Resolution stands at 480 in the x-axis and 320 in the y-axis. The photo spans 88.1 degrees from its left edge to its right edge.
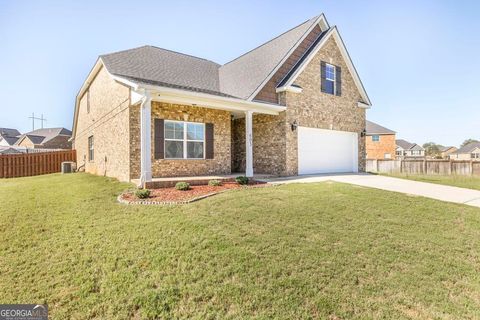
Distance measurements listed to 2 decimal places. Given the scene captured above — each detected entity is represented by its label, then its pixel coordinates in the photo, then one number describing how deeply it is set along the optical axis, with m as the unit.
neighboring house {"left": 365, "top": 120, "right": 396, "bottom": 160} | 35.50
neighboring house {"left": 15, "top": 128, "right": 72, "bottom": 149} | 37.06
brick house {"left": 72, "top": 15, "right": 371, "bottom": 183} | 9.91
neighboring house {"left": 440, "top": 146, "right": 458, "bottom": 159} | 73.73
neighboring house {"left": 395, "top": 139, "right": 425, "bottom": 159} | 58.36
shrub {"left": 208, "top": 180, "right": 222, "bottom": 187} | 8.88
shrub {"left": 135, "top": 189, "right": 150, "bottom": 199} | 7.07
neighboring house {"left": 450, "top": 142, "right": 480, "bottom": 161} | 57.12
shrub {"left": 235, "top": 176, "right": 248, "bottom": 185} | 9.40
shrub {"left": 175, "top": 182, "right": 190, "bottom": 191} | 8.11
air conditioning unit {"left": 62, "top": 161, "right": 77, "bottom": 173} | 16.16
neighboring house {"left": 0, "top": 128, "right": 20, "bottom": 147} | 47.78
